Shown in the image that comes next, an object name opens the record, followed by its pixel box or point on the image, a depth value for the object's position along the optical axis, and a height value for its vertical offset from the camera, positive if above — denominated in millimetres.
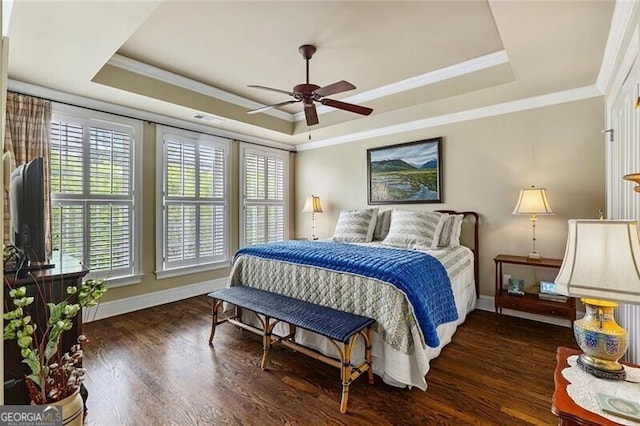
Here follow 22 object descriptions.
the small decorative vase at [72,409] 1288 -837
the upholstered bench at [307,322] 1950 -755
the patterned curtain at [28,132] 2828 +776
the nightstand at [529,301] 2914 -890
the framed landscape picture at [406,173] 4039 +552
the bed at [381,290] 2055 -632
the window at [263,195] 4883 +308
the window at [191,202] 3963 +163
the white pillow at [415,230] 3348 -203
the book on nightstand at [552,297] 3013 -853
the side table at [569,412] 1019 -689
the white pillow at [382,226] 4051 -181
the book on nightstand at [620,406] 1023 -674
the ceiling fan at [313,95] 2508 +1002
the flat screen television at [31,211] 1763 +19
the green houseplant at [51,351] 1202 -582
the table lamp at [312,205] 5078 +127
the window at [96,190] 3166 +262
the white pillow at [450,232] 3477 -228
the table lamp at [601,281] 1105 -258
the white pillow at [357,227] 3908 -188
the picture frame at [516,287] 3248 -806
